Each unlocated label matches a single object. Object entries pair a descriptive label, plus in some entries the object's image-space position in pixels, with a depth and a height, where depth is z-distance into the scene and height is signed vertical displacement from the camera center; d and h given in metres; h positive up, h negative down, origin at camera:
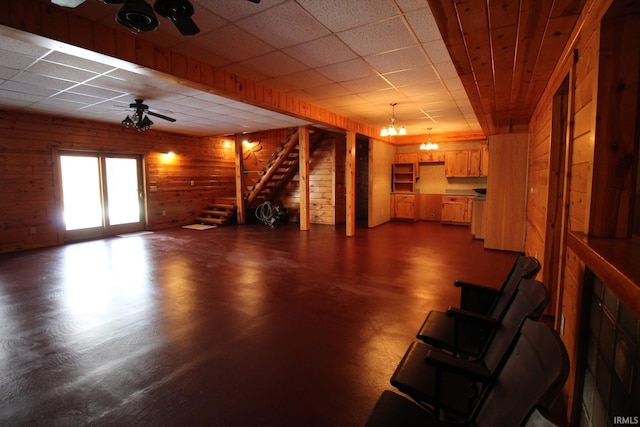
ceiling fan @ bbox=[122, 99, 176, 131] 5.13 +1.23
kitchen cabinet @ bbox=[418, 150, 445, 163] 9.67 +0.99
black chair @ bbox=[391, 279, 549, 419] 1.32 -0.91
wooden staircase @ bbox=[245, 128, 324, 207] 8.97 +0.53
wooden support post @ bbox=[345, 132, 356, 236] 7.36 +0.14
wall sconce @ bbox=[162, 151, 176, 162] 8.52 +0.92
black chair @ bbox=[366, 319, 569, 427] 0.87 -0.67
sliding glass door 6.82 -0.14
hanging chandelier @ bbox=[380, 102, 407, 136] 5.61 +1.04
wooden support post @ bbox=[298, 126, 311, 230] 7.82 +0.33
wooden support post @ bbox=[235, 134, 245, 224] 9.43 +0.26
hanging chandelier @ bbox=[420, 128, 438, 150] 8.02 +1.08
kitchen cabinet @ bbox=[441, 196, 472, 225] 8.84 -0.64
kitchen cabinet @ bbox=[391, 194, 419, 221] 9.66 -0.61
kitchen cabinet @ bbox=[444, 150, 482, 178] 8.98 +0.73
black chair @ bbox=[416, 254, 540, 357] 1.79 -0.84
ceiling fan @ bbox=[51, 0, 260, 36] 1.88 +1.11
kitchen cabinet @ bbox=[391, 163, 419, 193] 10.15 +0.33
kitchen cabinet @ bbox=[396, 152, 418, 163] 10.00 +1.00
